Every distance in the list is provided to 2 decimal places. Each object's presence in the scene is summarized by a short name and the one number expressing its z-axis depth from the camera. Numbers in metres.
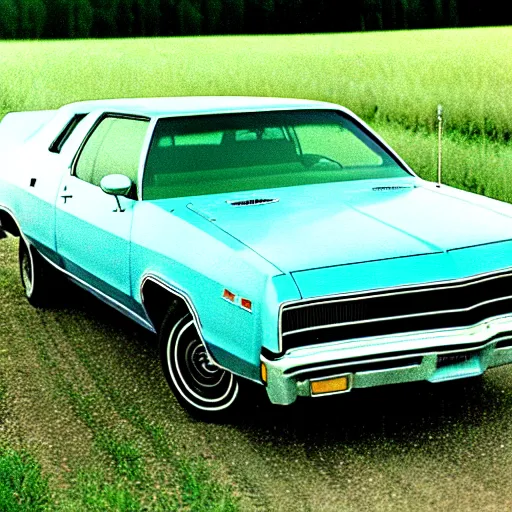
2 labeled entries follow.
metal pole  6.58
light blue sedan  4.88
